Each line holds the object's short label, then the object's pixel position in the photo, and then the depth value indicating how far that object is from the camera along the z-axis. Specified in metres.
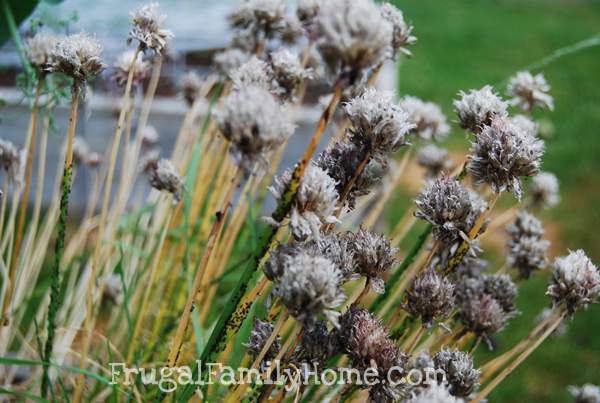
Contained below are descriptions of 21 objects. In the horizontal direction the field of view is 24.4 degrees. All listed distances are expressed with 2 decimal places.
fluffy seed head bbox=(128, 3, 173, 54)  0.57
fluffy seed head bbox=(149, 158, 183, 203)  0.62
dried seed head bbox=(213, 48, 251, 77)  0.74
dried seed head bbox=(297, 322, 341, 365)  0.53
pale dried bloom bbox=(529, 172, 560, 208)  0.75
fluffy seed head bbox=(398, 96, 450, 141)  0.68
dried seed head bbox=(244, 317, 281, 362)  0.54
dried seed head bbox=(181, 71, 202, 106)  0.79
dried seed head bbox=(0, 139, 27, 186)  0.66
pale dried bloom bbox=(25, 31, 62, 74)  0.62
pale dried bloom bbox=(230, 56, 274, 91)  0.55
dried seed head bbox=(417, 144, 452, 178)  0.74
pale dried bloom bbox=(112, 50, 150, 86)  0.62
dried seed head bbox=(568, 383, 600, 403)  0.65
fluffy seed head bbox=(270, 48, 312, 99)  0.60
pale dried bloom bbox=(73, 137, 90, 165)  0.79
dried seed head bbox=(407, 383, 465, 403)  0.48
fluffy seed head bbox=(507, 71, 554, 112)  0.67
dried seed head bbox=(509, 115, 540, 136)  0.64
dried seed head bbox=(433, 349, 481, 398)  0.55
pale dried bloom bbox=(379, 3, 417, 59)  0.59
